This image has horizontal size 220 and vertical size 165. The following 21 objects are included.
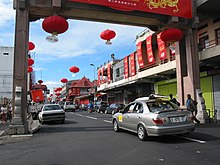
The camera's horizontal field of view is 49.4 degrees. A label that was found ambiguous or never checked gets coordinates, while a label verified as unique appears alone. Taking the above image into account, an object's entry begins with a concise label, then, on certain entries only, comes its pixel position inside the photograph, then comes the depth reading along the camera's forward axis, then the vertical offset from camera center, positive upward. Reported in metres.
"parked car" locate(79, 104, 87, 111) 49.06 -0.77
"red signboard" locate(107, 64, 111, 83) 41.21 +5.51
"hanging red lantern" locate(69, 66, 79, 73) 19.73 +2.85
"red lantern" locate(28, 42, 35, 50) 14.51 +3.57
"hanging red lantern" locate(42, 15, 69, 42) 10.67 +3.54
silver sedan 8.53 -0.60
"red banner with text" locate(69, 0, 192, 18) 14.23 +6.03
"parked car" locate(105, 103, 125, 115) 27.26 -0.49
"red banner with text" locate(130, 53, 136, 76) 29.34 +4.79
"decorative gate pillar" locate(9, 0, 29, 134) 12.51 +2.17
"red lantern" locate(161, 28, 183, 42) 13.35 +3.76
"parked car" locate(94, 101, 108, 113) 34.97 -0.56
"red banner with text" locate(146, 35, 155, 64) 23.14 +5.14
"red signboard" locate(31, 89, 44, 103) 30.26 +1.11
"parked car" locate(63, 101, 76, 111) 43.12 -0.63
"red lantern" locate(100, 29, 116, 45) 13.41 +3.87
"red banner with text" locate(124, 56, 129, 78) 32.30 +4.77
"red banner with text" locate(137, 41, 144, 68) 25.83 +5.12
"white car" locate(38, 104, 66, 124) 17.58 -0.82
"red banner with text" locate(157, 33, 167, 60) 20.79 +4.65
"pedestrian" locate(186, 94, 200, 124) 14.39 -0.17
